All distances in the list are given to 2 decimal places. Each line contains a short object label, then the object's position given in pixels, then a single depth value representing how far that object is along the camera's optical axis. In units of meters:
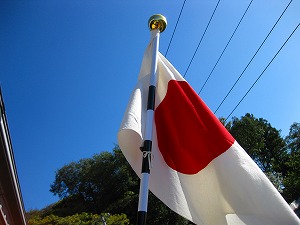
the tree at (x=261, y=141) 29.70
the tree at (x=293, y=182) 16.84
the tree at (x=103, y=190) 22.47
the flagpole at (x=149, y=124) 1.85
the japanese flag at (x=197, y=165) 1.93
